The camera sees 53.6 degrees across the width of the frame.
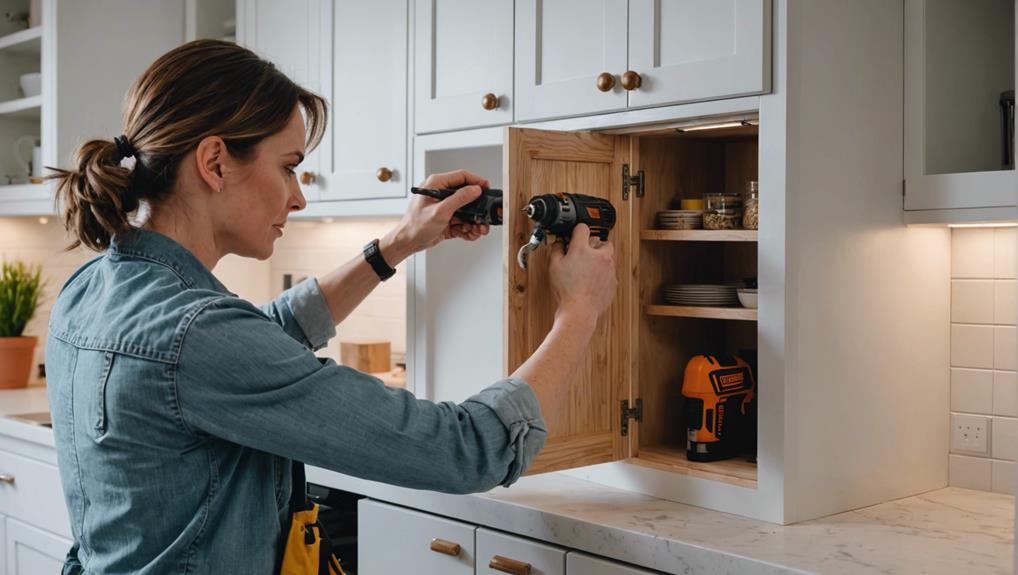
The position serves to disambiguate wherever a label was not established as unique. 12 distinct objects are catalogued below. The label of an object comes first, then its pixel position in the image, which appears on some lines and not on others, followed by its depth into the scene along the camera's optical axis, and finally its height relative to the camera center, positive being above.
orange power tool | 2.00 -0.26
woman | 1.24 -0.14
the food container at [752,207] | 1.91 +0.13
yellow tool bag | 1.42 -0.39
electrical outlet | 2.13 -0.33
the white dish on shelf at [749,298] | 1.92 -0.04
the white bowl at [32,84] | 3.60 +0.67
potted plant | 3.67 -0.18
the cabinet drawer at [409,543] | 2.02 -0.56
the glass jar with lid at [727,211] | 1.97 +0.13
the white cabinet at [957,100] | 1.97 +0.36
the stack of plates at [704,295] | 2.02 -0.04
